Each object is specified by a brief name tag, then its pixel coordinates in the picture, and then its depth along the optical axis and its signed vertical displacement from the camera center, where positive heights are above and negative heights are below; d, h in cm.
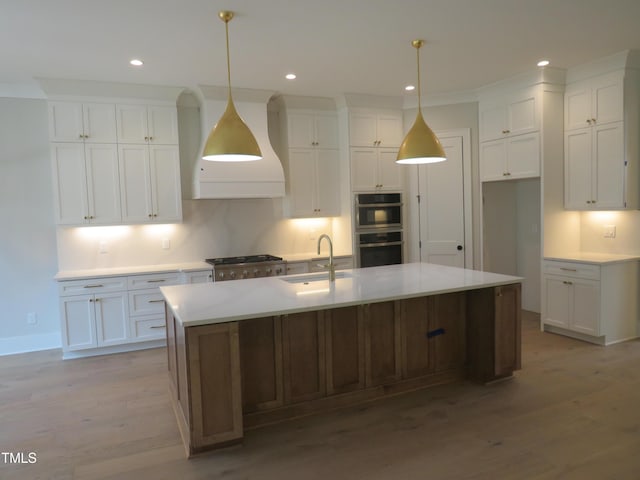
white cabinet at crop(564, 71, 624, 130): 441 +112
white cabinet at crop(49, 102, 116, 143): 457 +106
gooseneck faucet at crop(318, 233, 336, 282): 350 -44
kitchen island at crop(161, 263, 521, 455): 263 -88
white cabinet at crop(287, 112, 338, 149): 549 +110
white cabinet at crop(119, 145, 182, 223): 486 +43
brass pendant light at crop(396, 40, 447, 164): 330 +52
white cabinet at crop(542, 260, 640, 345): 442 -92
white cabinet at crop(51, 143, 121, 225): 462 +43
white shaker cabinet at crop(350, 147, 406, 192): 558 +58
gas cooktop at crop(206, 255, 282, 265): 500 -46
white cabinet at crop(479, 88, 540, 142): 485 +111
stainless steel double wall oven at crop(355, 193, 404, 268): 560 -16
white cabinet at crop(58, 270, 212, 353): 446 -88
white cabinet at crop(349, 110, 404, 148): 555 +110
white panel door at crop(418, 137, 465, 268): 557 +7
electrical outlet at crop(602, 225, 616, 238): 481 -23
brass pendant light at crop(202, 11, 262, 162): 285 +51
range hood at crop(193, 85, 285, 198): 487 +61
